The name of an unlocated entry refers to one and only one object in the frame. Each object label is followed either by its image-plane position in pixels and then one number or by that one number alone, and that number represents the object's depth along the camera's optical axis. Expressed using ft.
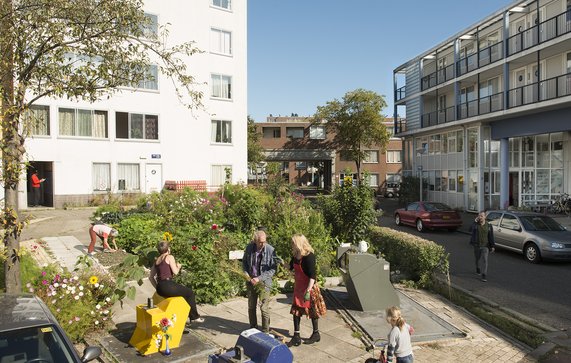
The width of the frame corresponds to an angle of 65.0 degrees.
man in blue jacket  21.68
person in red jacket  89.50
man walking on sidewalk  37.21
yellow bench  19.66
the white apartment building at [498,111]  73.77
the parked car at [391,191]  155.74
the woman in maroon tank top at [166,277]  21.25
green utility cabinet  26.20
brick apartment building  179.01
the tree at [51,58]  19.85
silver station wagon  43.32
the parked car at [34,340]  12.50
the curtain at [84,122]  87.86
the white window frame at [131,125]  92.12
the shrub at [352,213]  37.93
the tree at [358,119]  140.67
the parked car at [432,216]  66.33
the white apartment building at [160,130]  86.38
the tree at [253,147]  167.44
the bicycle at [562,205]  78.69
